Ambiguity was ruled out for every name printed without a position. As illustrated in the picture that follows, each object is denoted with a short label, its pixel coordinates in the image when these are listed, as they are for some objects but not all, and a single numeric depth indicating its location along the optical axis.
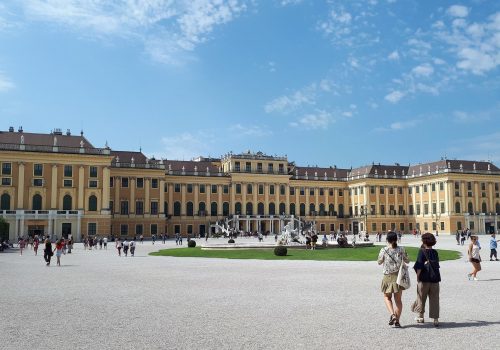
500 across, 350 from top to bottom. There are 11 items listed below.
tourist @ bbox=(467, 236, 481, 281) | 18.23
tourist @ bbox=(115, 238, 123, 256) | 36.41
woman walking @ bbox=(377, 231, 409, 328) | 10.11
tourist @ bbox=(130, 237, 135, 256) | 35.97
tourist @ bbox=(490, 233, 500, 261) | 27.02
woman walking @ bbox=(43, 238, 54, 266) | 27.05
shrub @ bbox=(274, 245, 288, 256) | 32.89
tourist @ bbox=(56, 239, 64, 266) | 27.08
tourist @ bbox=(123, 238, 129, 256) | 36.19
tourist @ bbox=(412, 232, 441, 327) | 10.30
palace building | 64.56
